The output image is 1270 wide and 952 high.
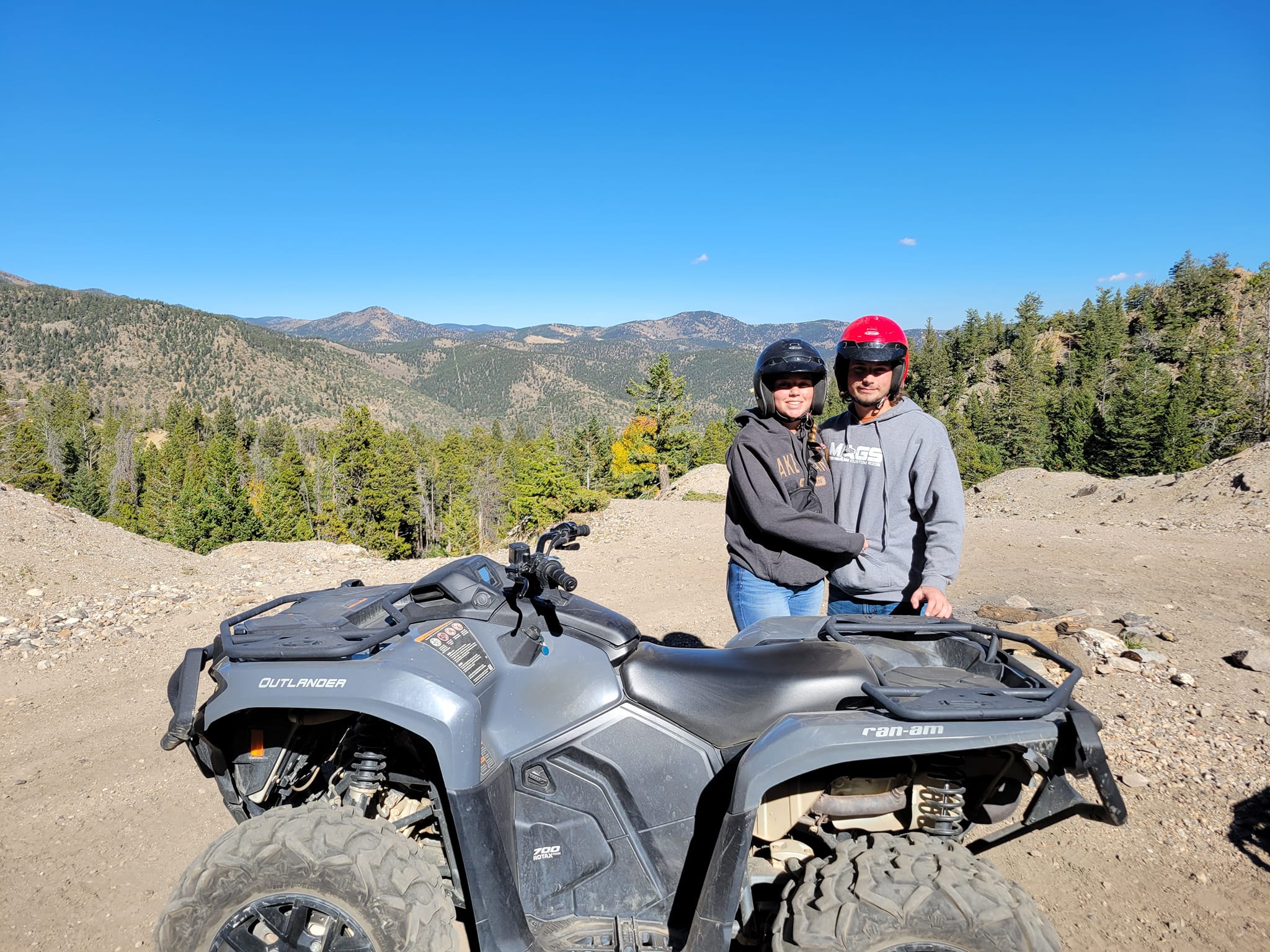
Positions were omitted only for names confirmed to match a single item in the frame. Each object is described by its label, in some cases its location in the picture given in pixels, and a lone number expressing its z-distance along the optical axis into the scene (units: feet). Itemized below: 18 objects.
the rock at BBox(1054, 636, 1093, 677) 18.44
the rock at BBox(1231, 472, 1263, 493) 44.68
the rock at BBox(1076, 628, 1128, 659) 19.20
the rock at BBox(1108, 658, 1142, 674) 18.58
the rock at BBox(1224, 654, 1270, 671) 18.49
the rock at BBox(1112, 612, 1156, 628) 21.74
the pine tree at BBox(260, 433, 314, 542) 138.62
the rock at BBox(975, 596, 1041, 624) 22.04
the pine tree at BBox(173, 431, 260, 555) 117.29
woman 10.37
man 10.57
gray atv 6.78
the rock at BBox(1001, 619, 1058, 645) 19.49
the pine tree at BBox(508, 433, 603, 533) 74.28
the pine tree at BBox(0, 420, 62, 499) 117.80
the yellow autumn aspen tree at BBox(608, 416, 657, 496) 126.00
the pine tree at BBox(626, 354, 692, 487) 124.26
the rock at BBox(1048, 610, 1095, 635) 20.72
